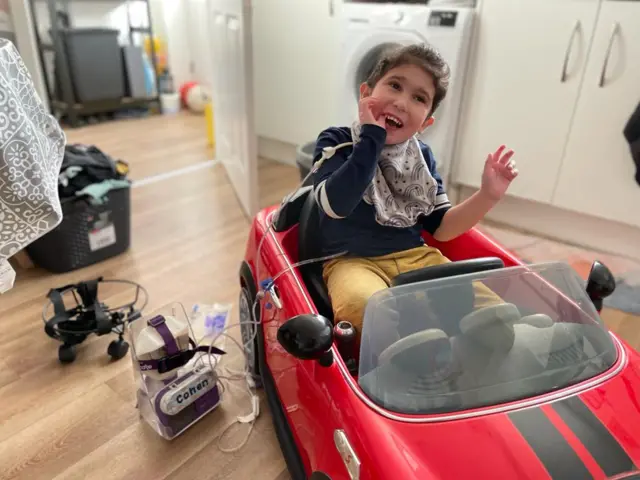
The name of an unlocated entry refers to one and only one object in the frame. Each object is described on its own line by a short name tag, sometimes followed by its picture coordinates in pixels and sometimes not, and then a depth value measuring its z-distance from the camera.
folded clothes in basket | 1.70
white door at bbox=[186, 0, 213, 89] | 3.93
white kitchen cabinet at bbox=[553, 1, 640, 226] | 1.79
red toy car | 0.68
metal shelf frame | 3.25
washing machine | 2.06
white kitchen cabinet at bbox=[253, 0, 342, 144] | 2.59
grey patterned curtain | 0.95
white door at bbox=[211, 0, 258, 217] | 1.89
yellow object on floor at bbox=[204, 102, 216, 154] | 3.27
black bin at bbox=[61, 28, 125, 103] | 3.30
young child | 0.96
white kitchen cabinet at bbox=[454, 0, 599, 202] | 1.89
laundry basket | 1.71
